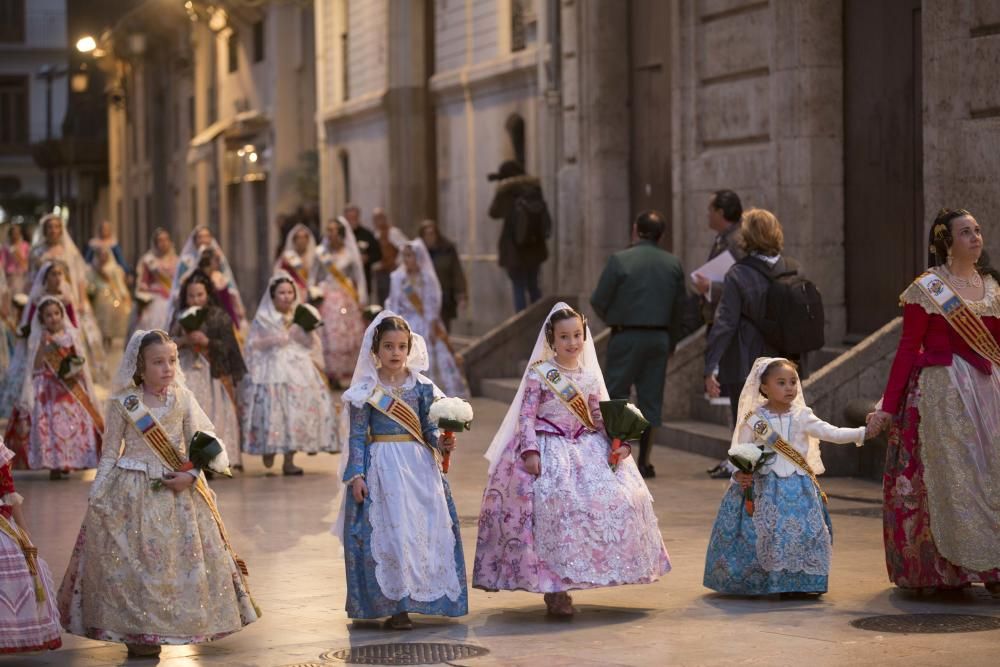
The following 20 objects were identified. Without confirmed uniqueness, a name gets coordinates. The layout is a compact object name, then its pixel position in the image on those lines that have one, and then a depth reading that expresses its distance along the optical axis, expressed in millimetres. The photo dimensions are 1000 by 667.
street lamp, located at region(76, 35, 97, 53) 38406
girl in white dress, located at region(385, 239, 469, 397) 21391
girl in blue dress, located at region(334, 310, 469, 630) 9695
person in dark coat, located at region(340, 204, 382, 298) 26219
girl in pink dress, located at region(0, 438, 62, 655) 8844
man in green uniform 15023
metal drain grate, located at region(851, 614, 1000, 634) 9312
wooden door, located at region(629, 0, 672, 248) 21016
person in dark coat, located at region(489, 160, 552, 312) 23250
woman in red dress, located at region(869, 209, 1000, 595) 10094
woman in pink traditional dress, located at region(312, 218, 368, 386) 23562
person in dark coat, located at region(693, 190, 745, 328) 15133
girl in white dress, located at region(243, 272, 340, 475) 16266
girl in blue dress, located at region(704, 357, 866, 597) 10117
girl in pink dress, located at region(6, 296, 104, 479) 16281
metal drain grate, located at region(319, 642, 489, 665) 8938
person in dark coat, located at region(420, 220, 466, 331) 22906
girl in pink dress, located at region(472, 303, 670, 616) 9828
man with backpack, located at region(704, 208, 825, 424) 13266
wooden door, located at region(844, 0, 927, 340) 16141
